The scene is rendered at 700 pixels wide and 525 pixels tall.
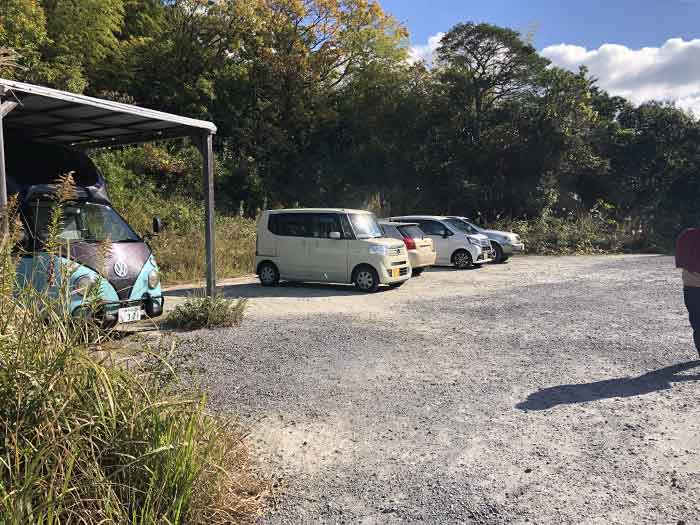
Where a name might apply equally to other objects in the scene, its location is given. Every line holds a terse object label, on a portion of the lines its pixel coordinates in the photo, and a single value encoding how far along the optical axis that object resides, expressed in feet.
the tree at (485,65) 84.33
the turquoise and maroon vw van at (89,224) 23.30
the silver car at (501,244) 61.46
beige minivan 40.01
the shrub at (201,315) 27.89
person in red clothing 20.01
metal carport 25.21
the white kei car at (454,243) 54.95
